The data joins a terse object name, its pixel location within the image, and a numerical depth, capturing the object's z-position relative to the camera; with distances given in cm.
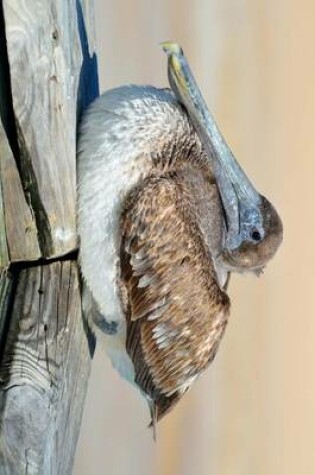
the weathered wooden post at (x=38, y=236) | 1053
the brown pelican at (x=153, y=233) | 1059
